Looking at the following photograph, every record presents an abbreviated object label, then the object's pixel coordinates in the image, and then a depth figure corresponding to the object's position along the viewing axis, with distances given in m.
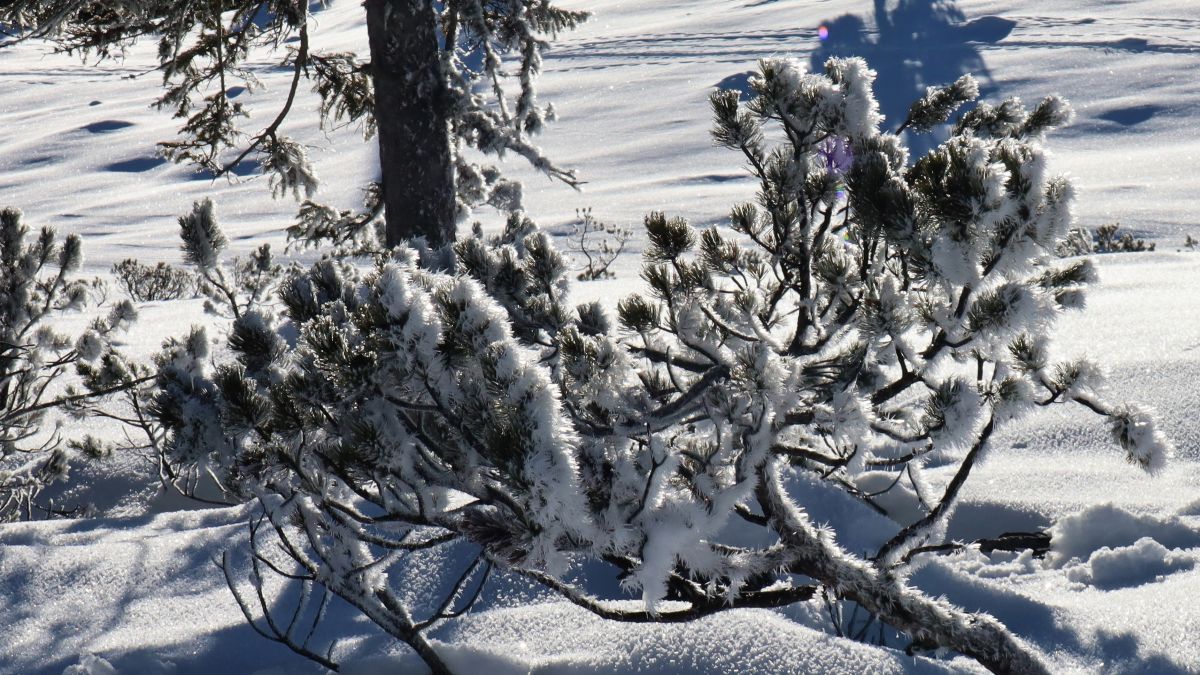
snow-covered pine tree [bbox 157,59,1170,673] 3.36
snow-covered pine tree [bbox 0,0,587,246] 9.33
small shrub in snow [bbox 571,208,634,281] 26.93
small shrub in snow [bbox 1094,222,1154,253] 24.45
